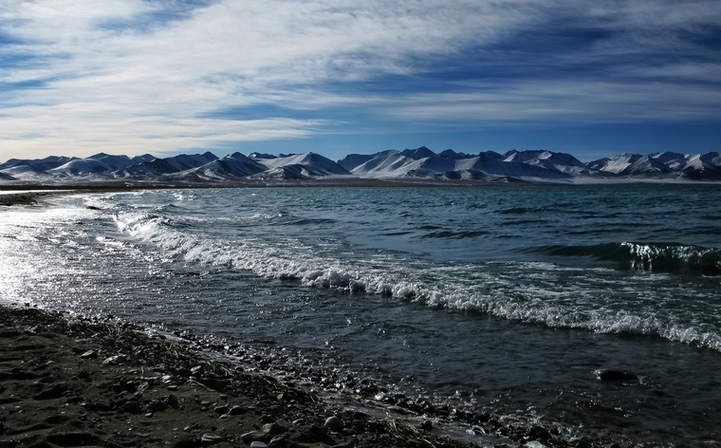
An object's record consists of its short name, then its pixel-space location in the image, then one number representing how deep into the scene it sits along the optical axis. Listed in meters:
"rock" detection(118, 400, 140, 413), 4.98
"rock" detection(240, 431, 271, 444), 4.42
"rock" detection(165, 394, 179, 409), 5.15
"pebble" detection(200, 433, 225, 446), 4.34
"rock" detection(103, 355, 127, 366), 6.39
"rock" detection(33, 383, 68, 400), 5.17
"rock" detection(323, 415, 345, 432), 4.95
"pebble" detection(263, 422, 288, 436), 4.59
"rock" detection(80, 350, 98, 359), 6.58
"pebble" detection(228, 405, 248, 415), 5.00
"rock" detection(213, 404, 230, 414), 5.04
